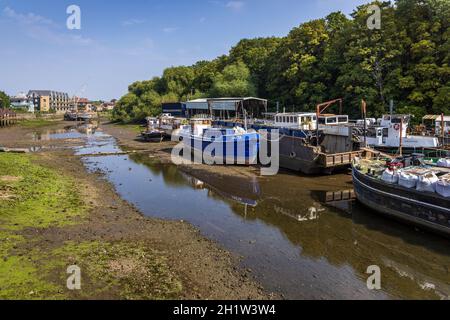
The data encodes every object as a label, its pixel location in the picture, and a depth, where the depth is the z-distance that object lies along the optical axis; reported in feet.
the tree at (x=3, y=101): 379.96
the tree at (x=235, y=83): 221.87
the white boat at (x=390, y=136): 103.76
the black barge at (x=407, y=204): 51.16
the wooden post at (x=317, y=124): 104.64
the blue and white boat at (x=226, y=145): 115.55
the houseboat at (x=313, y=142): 97.76
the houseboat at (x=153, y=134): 188.84
